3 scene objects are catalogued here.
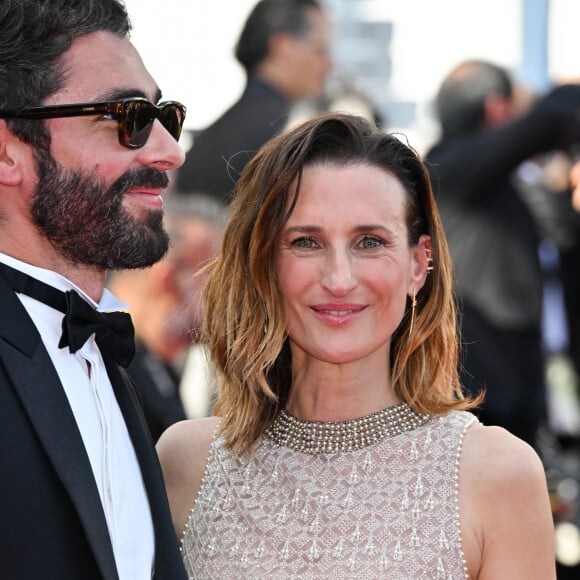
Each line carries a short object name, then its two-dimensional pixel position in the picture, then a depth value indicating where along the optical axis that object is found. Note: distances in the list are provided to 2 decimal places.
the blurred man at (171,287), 9.98
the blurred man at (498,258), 10.03
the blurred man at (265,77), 10.48
